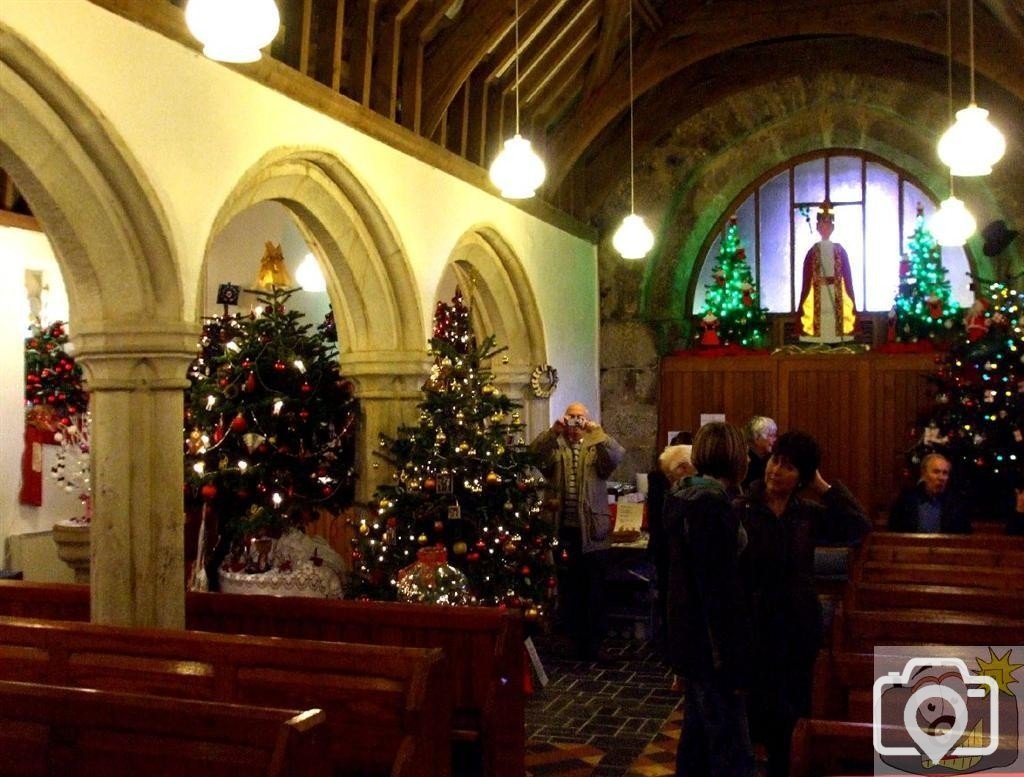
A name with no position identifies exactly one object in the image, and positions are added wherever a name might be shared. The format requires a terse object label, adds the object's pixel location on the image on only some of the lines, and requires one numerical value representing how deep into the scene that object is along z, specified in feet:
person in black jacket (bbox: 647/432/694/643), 14.56
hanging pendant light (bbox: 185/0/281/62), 13.69
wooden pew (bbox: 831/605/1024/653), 14.29
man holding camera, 26.03
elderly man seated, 23.62
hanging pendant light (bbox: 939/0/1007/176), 21.98
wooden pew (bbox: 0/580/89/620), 19.06
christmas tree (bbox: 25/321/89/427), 28.37
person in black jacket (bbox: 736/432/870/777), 13.96
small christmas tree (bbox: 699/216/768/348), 40.11
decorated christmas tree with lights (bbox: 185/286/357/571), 23.82
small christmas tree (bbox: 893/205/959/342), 37.81
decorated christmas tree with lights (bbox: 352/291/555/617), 22.80
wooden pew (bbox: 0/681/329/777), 9.93
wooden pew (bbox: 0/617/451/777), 13.23
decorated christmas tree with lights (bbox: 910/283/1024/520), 30.83
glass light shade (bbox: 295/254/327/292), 38.63
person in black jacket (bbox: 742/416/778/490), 23.41
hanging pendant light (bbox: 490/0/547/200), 23.86
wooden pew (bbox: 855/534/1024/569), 19.81
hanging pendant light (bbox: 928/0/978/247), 31.63
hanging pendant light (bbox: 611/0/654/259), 32.07
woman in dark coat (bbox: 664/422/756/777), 13.03
